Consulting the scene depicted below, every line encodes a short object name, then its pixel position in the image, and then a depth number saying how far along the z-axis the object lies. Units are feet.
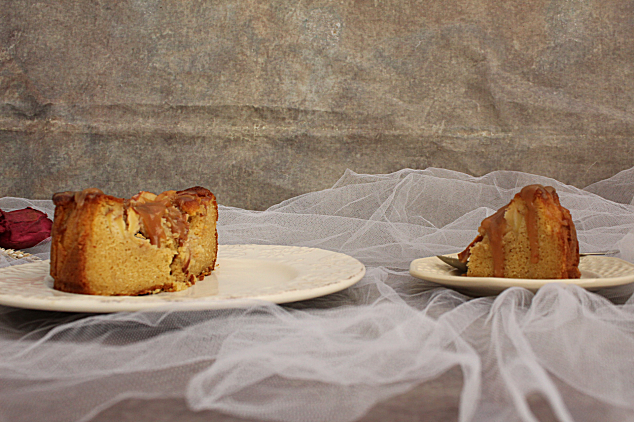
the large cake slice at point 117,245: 2.44
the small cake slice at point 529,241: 2.49
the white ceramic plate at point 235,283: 2.22
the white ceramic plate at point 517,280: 2.37
